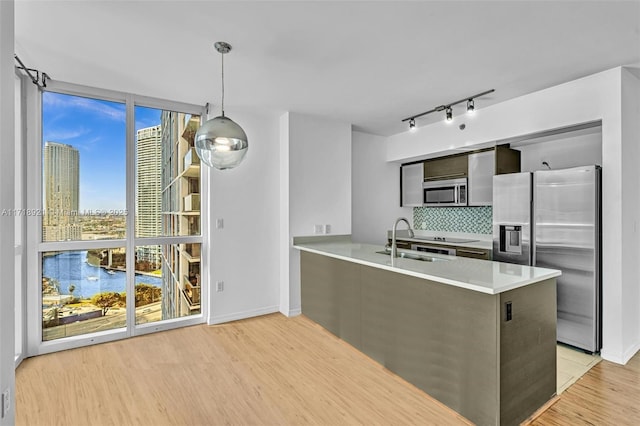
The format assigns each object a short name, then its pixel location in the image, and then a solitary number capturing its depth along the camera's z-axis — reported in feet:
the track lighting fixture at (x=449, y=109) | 11.19
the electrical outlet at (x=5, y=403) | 4.61
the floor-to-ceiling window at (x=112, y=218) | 10.22
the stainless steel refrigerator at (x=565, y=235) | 9.43
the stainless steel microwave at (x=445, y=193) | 14.47
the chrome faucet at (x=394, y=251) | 9.18
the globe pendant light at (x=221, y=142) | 7.46
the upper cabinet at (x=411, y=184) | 16.65
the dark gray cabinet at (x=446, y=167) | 14.52
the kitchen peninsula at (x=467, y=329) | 6.23
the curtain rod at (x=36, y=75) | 8.71
